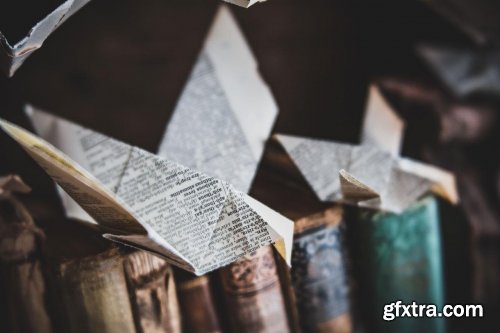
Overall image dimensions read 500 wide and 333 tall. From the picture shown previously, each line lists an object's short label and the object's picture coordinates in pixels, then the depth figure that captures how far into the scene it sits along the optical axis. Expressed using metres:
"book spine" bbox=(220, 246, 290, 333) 0.55
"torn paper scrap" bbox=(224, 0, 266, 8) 0.44
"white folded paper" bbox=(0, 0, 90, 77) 0.43
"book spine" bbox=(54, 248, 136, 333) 0.50
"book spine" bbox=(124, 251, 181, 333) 0.51
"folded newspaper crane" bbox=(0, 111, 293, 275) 0.46
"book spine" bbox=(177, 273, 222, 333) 0.56
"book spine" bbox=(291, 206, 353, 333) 0.58
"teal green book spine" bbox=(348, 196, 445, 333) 0.64
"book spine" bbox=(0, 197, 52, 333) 0.51
